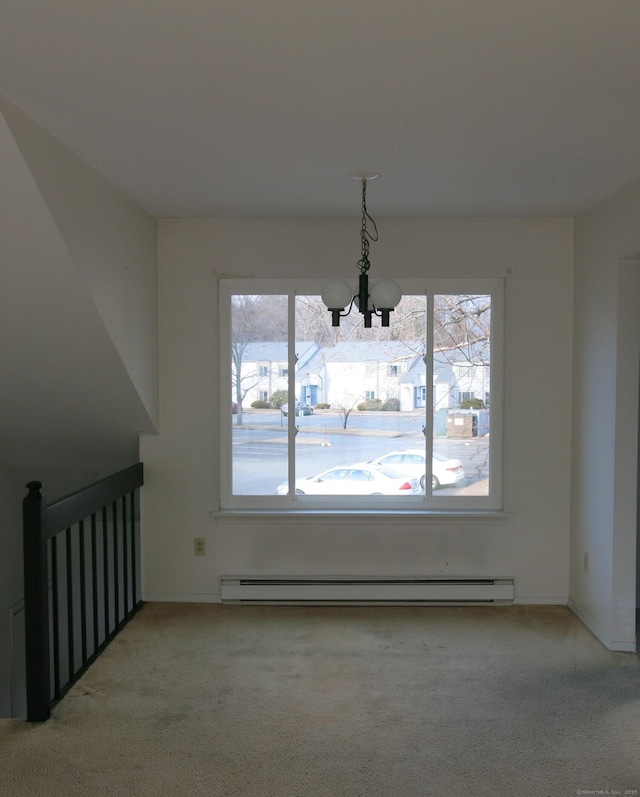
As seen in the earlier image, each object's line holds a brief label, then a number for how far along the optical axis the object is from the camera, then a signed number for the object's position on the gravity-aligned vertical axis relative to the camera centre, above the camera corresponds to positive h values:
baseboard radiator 4.36 -1.33
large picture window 4.41 -0.13
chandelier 3.21 +0.42
